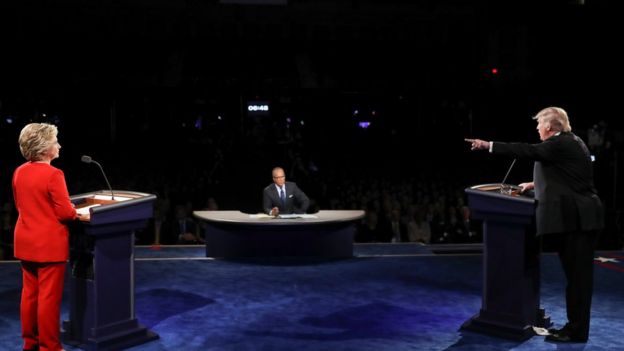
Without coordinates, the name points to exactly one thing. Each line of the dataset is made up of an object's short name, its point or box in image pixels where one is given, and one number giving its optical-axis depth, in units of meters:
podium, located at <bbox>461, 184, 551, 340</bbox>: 3.99
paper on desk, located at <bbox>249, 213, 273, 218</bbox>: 6.77
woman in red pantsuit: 3.34
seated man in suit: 7.17
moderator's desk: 6.52
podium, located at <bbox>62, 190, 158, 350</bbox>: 3.71
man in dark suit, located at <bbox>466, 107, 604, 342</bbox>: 3.83
